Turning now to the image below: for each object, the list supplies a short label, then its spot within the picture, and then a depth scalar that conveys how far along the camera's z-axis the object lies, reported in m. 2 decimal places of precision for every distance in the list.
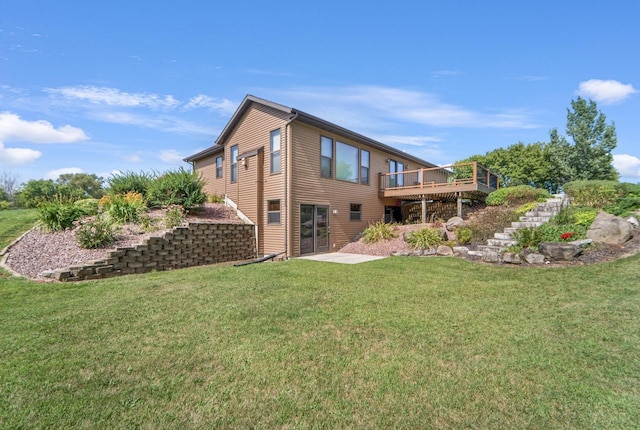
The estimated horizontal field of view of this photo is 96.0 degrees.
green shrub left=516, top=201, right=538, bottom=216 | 11.61
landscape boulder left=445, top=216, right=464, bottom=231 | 11.94
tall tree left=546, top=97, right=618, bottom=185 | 22.59
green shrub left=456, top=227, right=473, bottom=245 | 10.26
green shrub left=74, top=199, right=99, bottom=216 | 9.84
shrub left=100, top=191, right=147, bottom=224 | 9.54
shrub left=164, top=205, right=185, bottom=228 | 9.49
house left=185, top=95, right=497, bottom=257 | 10.78
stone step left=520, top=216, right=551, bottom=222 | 10.59
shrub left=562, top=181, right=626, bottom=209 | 11.44
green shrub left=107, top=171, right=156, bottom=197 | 11.99
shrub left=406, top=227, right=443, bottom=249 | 10.43
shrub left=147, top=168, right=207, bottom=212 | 10.97
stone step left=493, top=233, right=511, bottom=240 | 9.77
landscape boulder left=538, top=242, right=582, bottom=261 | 7.24
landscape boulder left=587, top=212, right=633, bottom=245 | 7.92
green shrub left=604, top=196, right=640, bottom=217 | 9.63
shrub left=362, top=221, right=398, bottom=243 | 12.05
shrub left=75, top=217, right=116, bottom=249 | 7.72
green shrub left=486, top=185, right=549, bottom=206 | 12.95
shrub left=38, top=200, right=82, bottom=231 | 8.94
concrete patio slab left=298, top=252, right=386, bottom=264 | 9.28
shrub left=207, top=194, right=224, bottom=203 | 14.06
